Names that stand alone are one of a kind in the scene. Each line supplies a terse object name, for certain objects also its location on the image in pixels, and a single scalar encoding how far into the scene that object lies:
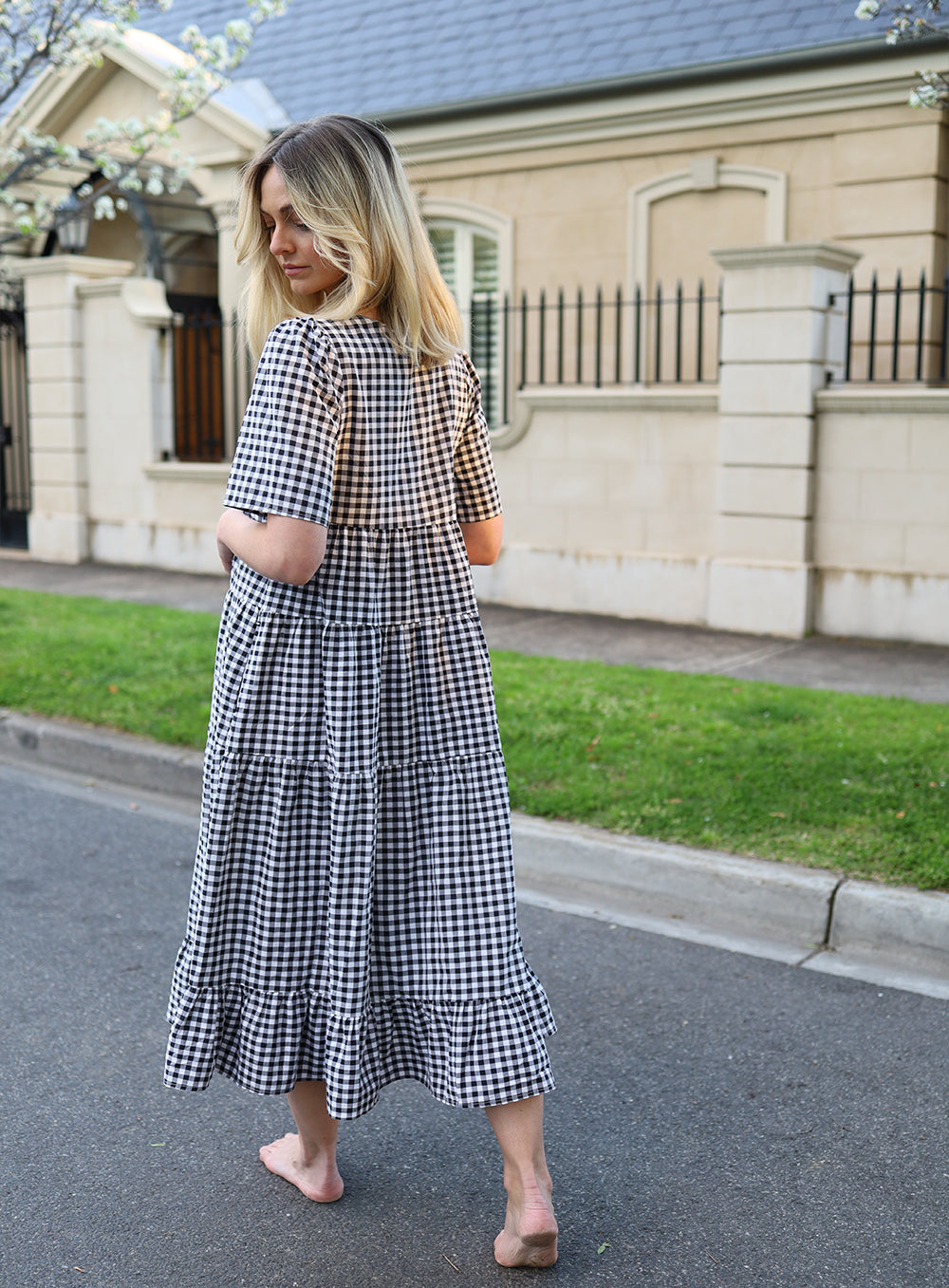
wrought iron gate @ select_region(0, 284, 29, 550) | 14.55
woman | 2.47
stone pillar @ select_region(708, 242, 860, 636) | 8.78
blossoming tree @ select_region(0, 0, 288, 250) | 9.41
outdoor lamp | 13.22
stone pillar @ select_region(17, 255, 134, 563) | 13.07
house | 8.88
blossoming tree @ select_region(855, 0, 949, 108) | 5.64
